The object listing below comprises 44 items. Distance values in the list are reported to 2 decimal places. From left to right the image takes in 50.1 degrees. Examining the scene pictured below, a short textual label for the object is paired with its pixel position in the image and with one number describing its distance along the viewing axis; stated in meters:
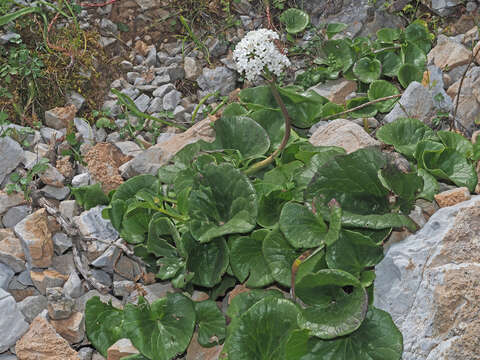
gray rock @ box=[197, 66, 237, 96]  3.32
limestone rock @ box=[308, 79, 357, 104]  3.07
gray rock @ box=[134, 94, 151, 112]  3.21
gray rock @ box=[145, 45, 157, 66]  3.44
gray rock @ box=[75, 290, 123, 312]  2.15
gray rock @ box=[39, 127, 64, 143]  2.82
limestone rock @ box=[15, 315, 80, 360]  1.95
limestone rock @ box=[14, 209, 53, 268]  2.21
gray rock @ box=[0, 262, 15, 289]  2.18
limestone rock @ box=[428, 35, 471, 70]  2.96
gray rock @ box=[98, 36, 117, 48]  3.37
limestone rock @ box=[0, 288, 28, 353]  1.99
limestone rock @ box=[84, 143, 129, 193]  2.60
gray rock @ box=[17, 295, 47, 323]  2.08
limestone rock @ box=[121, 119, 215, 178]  2.59
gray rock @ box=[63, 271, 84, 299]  2.18
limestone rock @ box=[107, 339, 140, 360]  1.91
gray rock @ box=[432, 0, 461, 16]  3.30
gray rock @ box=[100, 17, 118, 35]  3.42
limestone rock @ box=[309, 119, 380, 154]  2.35
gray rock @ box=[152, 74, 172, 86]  3.32
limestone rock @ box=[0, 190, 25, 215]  2.42
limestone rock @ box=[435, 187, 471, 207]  1.97
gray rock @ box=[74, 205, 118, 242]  2.32
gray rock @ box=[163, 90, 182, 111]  3.20
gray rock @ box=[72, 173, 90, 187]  2.56
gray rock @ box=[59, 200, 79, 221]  2.44
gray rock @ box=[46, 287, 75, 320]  2.05
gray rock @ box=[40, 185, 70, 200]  2.53
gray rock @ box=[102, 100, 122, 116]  3.16
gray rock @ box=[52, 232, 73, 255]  2.31
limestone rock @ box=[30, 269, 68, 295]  2.19
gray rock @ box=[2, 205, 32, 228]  2.41
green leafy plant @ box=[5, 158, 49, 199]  2.42
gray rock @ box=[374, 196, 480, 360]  1.62
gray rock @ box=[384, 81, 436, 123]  2.65
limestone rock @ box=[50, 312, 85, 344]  2.04
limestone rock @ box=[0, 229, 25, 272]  2.22
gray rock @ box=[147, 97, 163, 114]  3.20
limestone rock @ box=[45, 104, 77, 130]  2.91
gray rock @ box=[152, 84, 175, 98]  3.24
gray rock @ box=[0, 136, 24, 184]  2.54
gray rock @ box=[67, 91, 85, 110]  3.07
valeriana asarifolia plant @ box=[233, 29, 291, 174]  1.94
